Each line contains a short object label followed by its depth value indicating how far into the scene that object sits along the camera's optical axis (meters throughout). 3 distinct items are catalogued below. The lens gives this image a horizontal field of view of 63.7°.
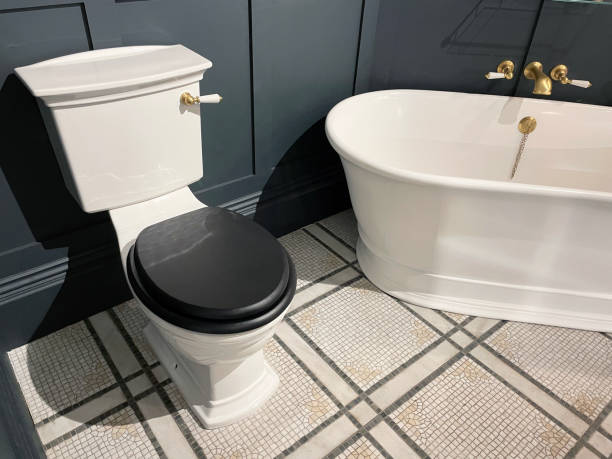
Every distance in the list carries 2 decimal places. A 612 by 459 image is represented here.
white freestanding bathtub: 1.50
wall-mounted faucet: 1.81
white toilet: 1.15
